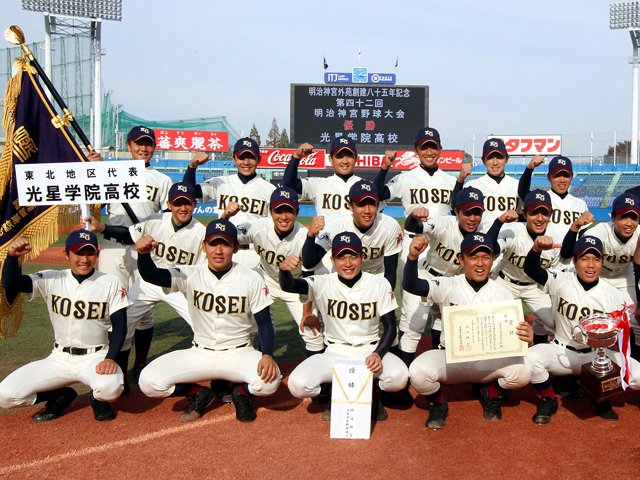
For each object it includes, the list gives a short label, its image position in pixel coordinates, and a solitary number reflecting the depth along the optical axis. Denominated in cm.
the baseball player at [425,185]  653
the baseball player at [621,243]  561
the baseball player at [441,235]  562
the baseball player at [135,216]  621
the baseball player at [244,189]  650
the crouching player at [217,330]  486
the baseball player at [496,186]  650
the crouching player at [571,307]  491
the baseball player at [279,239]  564
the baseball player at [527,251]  574
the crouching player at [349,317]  484
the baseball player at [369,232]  555
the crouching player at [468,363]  481
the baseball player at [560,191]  627
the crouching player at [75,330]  475
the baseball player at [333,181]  638
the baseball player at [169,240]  590
